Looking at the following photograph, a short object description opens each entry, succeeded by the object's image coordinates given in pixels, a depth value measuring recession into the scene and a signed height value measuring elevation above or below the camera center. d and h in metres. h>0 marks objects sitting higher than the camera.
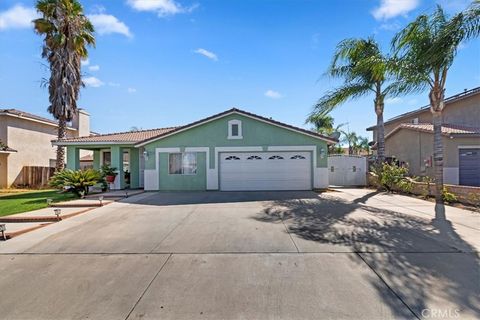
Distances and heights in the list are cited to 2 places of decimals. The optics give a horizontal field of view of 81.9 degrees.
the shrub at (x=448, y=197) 11.25 -1.39
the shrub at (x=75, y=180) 13.33 -0.86
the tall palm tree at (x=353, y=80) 14.96 +4.59
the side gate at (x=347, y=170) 20.08 -0.54
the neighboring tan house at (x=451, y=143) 16.88 +1.36
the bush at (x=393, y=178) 14.50 -0.86
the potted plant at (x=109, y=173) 16.28 -0.61
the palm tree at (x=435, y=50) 9.16 +4.08
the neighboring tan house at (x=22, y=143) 20.30 +1.56
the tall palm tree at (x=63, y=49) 18.11 +7.83
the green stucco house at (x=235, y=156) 16.25 +0.40
